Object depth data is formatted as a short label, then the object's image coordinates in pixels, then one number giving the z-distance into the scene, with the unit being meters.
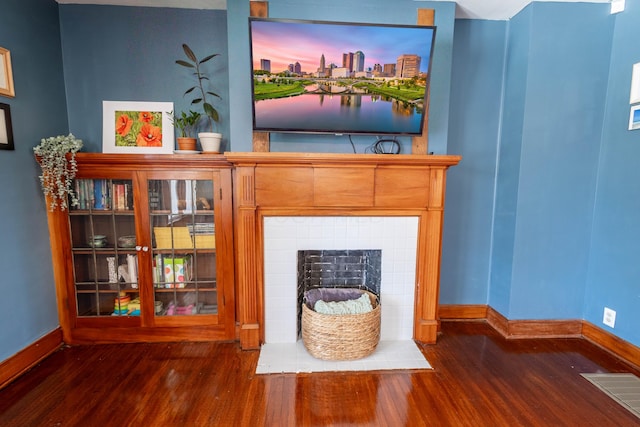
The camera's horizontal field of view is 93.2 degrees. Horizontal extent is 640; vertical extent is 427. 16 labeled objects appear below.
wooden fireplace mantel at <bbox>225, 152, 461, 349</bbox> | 1.99
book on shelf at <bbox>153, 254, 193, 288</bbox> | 2.21
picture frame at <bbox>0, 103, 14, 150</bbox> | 1.77
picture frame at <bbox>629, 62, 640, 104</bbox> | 1.96
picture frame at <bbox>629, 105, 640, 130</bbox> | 1.96
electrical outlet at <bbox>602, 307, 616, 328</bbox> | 2.11
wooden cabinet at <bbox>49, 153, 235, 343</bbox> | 2.12
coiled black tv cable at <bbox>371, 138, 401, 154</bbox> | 2.26
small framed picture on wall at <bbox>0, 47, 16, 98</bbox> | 1.78
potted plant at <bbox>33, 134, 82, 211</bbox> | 1.94
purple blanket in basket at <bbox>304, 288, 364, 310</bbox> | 2.29
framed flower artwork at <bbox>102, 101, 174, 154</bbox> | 2.30
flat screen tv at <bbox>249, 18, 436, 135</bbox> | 1.85
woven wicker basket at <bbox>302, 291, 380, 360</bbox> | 1.93
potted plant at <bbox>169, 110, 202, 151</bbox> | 2.17
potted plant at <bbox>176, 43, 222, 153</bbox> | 2.12
